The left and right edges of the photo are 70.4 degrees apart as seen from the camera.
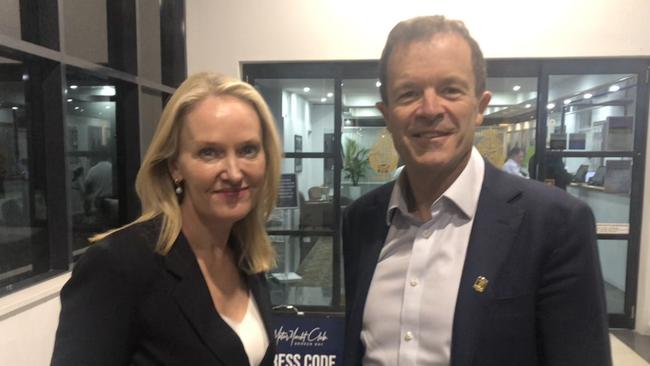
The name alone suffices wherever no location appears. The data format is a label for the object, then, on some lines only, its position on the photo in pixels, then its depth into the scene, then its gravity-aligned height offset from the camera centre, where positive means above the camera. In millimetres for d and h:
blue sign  2445 -1026
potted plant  4535 -102
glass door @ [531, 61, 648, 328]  4254 -18
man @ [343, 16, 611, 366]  1022 -247
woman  1079 -285
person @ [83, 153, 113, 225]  3453 -319
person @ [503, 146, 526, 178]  4422 -91
